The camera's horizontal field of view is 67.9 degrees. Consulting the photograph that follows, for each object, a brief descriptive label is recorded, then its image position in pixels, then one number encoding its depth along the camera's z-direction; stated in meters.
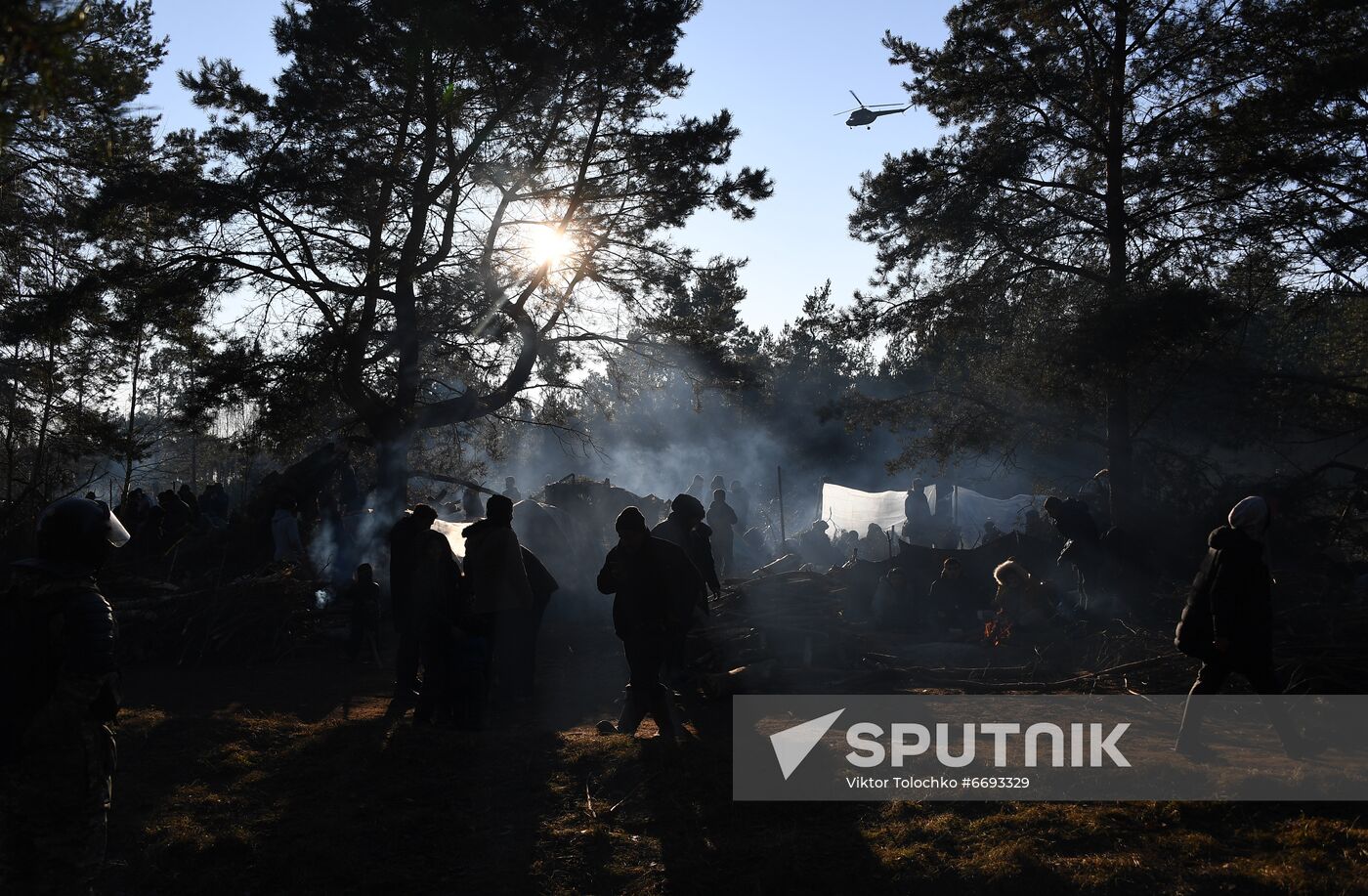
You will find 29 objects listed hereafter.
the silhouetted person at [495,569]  7.75
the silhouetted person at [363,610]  11.24
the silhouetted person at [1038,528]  16.77
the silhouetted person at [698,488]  19.55
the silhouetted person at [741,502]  19.86
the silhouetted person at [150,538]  15.31
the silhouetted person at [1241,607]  5.82
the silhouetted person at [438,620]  7.48
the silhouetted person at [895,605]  12.41
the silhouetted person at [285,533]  13.20
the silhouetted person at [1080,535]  11.05
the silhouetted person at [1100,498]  15.79
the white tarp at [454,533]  15.48
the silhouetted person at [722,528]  15.69
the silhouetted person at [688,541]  7.47
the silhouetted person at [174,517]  16.02
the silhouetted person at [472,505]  19.03
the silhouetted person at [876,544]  19.98
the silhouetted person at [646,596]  6.69
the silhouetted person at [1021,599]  10.77
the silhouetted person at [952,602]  12.14
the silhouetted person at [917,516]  18.56
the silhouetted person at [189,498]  18.64
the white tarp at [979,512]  20.48
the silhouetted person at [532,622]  8.62
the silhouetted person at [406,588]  8.05
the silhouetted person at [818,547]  20.42
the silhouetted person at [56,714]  3.36
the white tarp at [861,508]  21.48
